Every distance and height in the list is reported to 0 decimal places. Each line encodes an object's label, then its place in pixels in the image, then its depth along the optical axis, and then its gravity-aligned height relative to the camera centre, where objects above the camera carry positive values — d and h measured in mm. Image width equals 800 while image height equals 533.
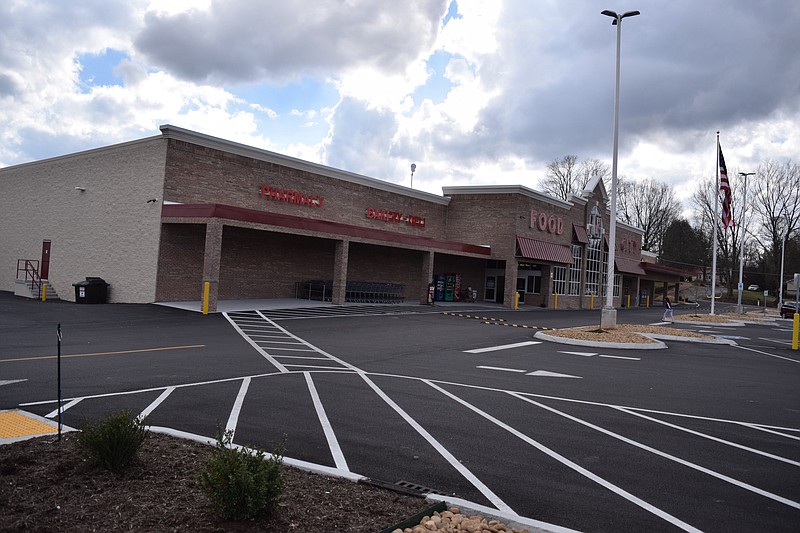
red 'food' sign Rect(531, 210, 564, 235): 40938 +4724
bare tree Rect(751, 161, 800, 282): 75375 +10911
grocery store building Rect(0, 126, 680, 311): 24859 +2089
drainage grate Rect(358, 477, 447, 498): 4910 -1688
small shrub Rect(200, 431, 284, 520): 4051 -1440
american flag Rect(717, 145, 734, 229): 30094 +5551
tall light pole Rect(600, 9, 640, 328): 21234 +1147
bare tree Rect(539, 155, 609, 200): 78938 +13862
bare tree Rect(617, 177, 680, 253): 87750 +12090
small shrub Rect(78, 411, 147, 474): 4922 -1458
